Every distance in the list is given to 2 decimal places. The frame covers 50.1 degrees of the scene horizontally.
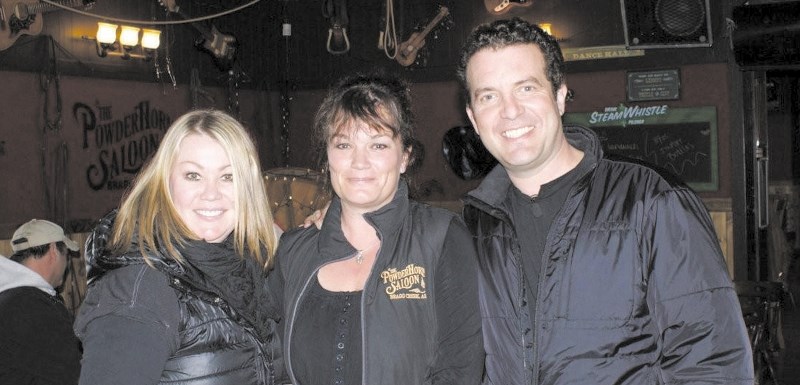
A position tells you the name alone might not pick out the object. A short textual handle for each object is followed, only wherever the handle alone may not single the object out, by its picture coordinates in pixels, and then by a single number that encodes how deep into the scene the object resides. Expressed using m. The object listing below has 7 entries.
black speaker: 7.52
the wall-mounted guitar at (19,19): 7.10
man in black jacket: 1.97
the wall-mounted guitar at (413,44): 9.70
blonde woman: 1.90
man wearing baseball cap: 3.43
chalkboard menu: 8.37
